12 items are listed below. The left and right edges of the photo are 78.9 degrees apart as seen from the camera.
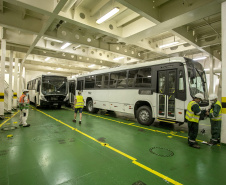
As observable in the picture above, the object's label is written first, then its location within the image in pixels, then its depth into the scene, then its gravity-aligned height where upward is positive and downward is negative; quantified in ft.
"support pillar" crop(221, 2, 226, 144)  15.89 +3.16
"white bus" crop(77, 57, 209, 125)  19.29 +0.77
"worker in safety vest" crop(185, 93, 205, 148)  14.25 -2.67
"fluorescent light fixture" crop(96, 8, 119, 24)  18.87 +11.33
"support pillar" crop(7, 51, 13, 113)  34.17 -0.73
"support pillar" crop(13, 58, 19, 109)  40.92 -0.71
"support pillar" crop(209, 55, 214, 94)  40.14 +5.61
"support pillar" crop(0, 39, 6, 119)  27.17 +1.69
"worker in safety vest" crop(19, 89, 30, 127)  21.62 -2.50
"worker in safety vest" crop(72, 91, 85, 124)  24.61 -1.88
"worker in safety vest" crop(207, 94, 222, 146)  15.56 -2.91
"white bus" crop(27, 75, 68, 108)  39.67 +0.34
